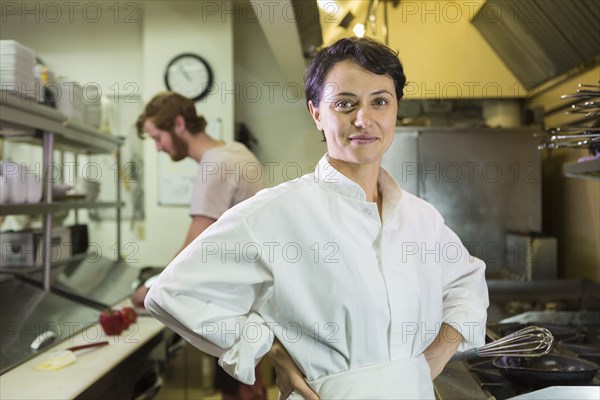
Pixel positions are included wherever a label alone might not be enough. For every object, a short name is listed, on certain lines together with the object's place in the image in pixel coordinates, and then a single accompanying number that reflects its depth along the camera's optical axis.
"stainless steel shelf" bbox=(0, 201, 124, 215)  1.78
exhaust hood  2.21
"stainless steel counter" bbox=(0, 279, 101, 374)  1.73
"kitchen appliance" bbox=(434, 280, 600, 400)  1.19
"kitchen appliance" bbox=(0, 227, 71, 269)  2.18
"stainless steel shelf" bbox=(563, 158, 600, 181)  1.41
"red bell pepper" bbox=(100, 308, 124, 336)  2.03
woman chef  0.90
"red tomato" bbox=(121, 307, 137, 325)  2.12
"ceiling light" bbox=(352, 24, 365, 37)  1.87
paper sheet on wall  3.73
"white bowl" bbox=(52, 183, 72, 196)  2.38
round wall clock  3.65
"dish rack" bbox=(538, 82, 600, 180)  1.23
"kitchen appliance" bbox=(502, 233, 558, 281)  2.50
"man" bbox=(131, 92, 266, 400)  1.99
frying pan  1.18
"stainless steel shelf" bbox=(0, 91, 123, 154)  1.80
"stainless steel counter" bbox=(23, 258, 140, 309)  2.33
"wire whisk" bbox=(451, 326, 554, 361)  1.22
